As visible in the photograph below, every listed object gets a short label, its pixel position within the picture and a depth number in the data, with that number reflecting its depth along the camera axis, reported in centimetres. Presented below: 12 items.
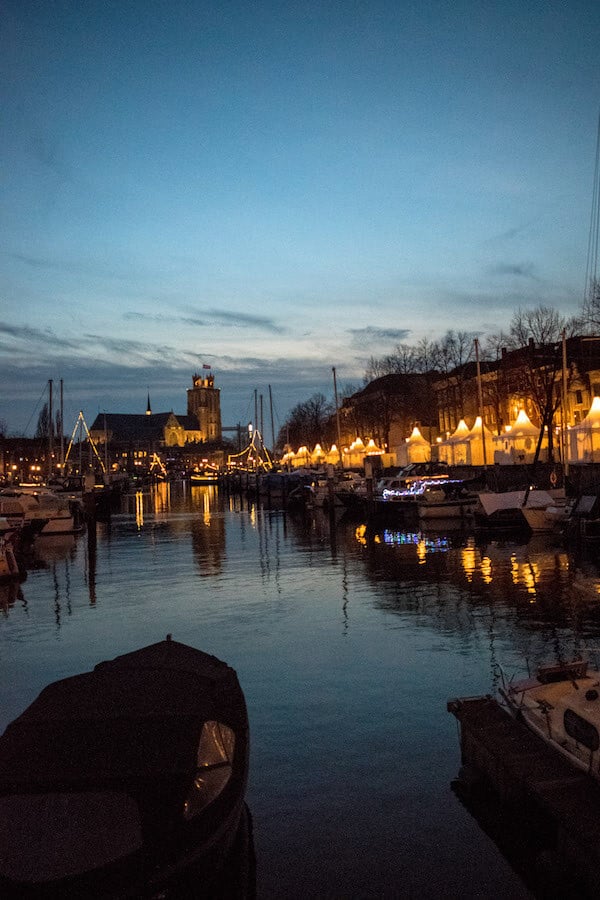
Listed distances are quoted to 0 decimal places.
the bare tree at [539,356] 7156
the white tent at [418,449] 8200
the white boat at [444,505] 5306
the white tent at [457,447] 7375
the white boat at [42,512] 5228
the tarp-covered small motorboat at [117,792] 751
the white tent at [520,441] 6350
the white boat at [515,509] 4481
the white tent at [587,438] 5297
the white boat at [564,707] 1012
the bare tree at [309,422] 15362
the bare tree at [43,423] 17650
